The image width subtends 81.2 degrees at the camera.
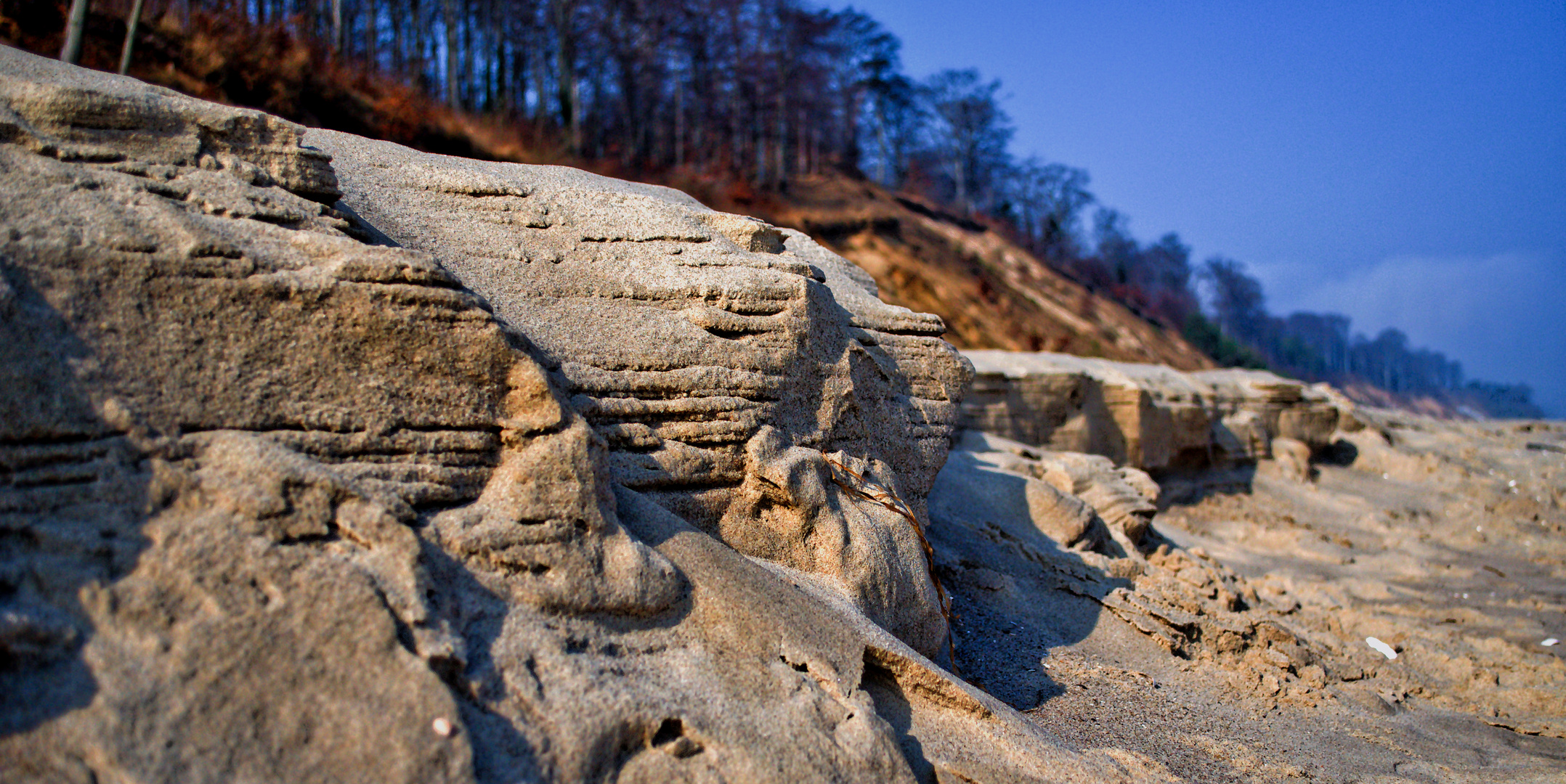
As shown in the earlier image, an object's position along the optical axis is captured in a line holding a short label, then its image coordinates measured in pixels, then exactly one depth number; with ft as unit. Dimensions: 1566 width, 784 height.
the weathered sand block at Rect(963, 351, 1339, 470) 34.42
